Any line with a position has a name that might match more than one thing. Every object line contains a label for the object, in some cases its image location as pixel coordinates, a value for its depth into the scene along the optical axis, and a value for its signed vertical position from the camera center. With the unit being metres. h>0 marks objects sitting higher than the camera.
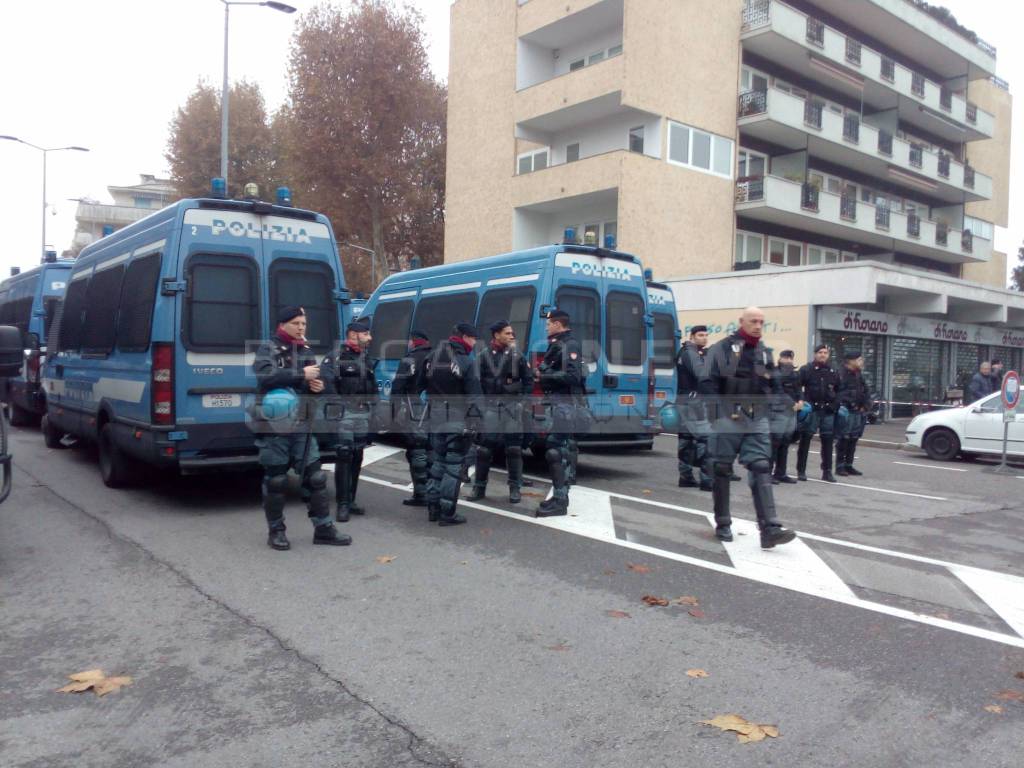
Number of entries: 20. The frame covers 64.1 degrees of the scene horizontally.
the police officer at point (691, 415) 9.22 -0.44
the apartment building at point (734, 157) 23.23 +7.62
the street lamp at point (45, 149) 31.88 +8.74
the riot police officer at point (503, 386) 7.89 -0.15
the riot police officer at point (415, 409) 7.58 -0.38
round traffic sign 12.88 -0.07
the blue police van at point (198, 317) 7.35 +0.44
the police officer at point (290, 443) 6.29 -0.61
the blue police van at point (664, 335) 12.14 +0.63
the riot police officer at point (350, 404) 7.27 -0.33
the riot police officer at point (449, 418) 7.27 -0.43
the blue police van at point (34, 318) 13.41 +0.72
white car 13.71 -0.85
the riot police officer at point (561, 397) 7.73 -0.24
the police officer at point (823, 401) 10.90 -0.28
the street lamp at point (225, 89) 19.64 +7.01
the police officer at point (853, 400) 11.05 -0.27
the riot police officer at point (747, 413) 6.51 -0.29
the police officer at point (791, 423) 9.86 -0.49
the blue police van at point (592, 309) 9.62 +0.78
